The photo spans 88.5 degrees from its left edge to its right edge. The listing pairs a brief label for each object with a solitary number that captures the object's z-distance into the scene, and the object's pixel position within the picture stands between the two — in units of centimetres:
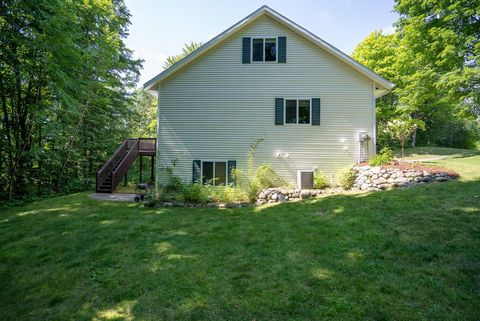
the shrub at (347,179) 930
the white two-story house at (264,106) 1065
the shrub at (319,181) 989
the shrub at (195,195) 916
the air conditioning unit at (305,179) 990
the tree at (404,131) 1084
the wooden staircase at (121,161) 1252
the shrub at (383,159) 931
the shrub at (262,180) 952
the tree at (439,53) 1202
